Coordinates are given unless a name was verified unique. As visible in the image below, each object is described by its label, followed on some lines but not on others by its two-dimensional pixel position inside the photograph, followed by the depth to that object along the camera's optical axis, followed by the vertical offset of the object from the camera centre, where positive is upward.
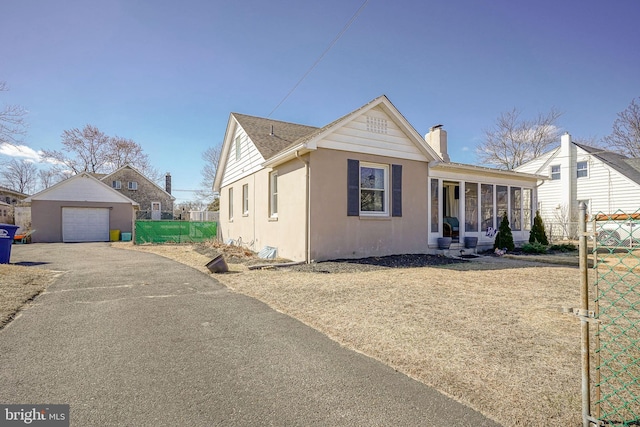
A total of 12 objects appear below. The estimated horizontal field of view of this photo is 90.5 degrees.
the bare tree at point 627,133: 22.17 +6.26
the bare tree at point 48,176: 33.84 +4.91
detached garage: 20.55 +0.39
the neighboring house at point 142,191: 30.86 +2.69
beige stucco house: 9.20 +0.94
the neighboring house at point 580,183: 18.62 +2.26
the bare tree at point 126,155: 34.59 +7.07
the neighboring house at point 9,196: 28.19 +2.03
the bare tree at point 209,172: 37.41 +5.39
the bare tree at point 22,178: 42.41 +5.43
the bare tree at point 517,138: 30.12 +7.88
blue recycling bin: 8.98 -0.67
